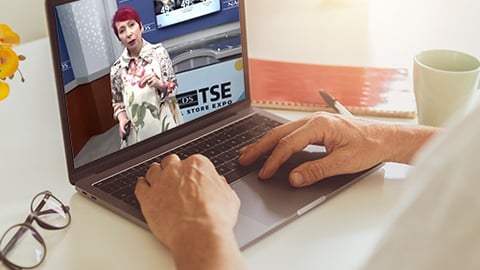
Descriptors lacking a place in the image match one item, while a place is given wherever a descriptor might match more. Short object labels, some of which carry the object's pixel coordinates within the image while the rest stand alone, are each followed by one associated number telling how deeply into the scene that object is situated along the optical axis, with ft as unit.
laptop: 3.11
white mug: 3.57
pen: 3.87
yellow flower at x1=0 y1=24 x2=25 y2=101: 3.06
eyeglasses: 2.88
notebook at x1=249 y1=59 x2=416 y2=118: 3.98
